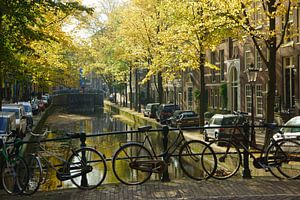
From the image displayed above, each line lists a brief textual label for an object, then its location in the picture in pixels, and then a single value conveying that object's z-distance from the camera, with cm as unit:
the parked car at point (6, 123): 1653
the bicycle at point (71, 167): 786
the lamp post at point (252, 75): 1825
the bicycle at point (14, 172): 782
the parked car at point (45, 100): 5584
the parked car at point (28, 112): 2779
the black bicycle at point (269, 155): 827
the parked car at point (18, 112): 2264
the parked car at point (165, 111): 3300
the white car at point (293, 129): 1399
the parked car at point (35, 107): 4175
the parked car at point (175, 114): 2752
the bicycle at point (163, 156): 814
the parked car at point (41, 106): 4750
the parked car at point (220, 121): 2088
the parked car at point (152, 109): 3775
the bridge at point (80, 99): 8144
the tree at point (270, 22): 1425
